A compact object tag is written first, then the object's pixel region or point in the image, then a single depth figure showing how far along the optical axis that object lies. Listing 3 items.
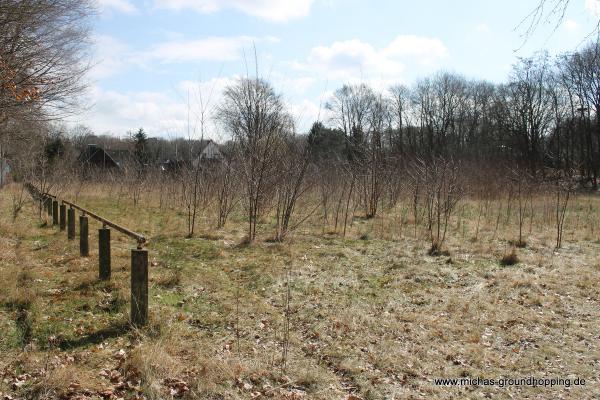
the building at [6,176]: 27.18
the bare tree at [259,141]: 10.56
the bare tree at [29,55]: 7.79
